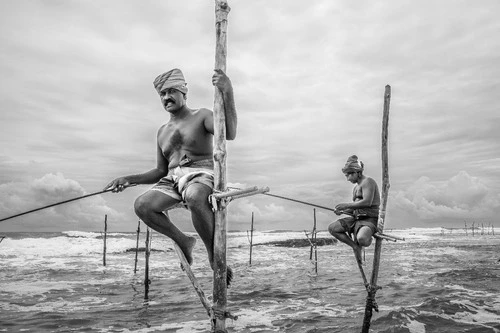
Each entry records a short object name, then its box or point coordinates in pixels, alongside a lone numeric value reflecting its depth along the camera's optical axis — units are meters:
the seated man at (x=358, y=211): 8.15
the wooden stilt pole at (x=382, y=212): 7.91
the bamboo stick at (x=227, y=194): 4.21
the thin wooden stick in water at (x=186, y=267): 4.85
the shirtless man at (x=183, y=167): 4.37
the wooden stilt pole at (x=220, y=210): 4.32
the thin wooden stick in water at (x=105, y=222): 24.58
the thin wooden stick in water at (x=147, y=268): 13.29
